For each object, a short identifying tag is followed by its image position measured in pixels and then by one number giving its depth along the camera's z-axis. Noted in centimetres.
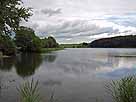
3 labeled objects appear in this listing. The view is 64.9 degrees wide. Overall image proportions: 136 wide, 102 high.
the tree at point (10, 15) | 626
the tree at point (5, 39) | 696
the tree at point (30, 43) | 3448
